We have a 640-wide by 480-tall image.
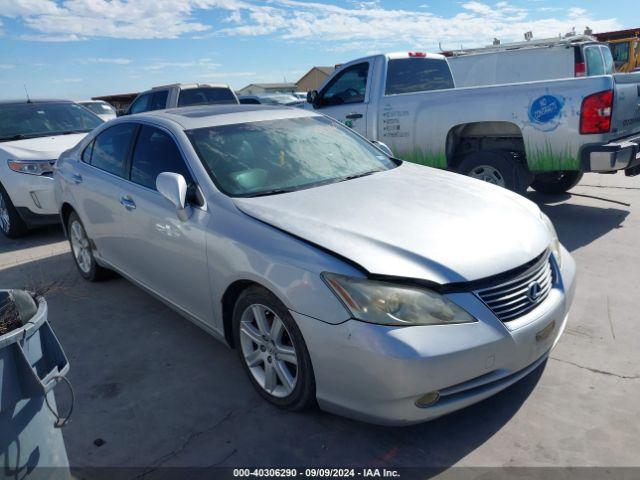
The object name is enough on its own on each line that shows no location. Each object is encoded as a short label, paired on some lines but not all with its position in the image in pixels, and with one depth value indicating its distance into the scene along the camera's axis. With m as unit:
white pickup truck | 5.27
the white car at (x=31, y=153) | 6.55
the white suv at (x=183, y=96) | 10.20
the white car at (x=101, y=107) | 15.80
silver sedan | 2.38
